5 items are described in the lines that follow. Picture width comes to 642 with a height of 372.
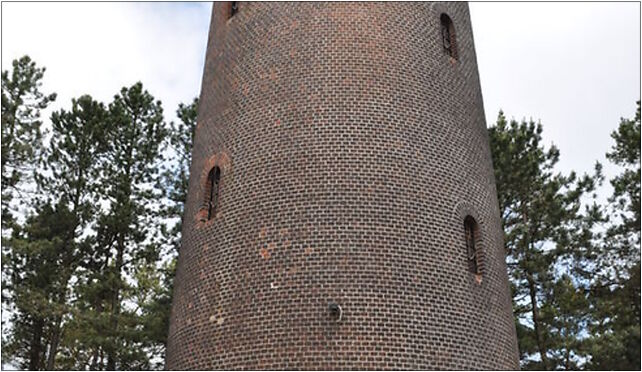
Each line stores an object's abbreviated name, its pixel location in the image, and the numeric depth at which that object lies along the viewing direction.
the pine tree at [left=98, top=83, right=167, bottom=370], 19.08
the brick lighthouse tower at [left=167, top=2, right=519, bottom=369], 8.95
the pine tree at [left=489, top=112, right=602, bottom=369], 17.70
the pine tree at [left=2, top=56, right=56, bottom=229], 17.55
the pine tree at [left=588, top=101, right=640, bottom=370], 16.41
